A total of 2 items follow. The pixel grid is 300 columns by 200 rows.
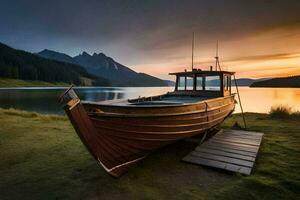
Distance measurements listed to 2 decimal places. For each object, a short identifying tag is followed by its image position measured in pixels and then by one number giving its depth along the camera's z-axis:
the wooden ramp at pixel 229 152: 5.41
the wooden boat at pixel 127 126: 4.18
